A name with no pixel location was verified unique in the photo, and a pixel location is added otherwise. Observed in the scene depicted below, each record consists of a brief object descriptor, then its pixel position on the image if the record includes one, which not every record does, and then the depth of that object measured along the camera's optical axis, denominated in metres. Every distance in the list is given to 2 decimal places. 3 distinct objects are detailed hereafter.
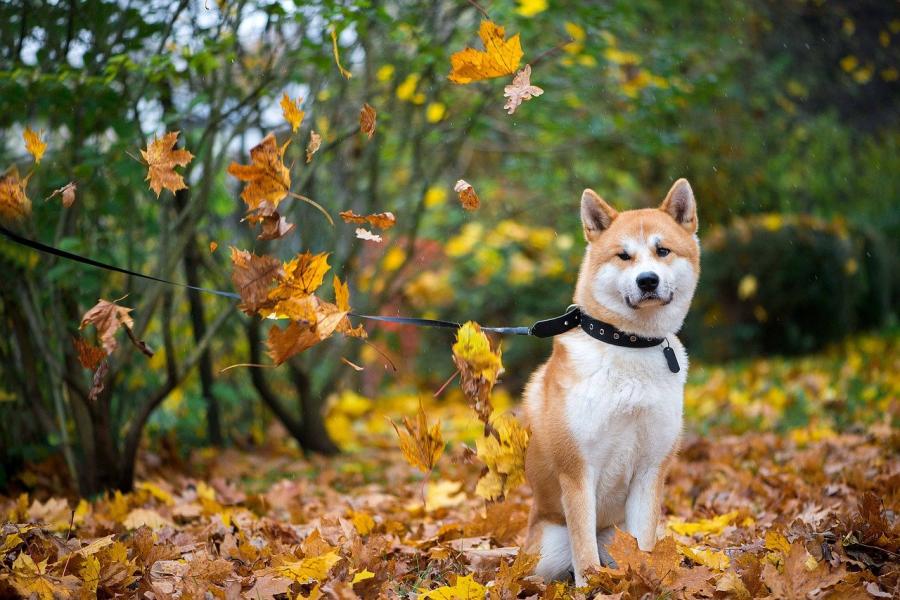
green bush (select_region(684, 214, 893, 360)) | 9.62
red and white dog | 2.86
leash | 2.88
